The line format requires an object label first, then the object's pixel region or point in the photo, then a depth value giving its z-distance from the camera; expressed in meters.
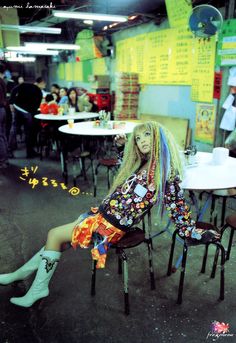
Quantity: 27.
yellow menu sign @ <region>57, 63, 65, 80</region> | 14.64
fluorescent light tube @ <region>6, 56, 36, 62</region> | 12.34
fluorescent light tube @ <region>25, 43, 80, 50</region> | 8.91
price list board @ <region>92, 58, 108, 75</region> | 10.26
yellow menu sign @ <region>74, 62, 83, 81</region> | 12.50
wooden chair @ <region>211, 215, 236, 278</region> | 2.48
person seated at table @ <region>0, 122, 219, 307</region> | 2.19
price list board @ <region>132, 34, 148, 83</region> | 7.71
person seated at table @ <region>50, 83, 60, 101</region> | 9.56
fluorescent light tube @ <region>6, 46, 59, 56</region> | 9.20
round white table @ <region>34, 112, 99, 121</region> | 6.28
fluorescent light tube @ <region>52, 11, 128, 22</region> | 5.33
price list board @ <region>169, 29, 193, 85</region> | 6.18
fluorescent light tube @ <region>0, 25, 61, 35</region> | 6.30
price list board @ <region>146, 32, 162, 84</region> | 7.20
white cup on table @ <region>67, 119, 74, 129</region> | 5.21
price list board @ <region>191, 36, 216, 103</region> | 5.61
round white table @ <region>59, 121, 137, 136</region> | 4.68
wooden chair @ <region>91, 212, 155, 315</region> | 2.25
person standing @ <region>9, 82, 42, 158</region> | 7.04
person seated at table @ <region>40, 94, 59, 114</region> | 6.84
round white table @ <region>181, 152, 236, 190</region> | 2.38
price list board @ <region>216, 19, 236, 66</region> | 4.89
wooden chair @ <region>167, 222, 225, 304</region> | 2.27
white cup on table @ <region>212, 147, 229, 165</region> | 2.90
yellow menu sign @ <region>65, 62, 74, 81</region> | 13.51
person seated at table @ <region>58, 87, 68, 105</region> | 7.73
